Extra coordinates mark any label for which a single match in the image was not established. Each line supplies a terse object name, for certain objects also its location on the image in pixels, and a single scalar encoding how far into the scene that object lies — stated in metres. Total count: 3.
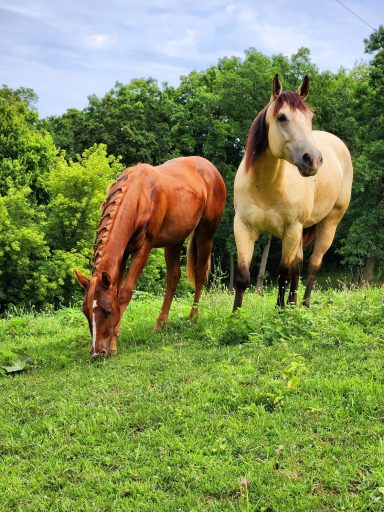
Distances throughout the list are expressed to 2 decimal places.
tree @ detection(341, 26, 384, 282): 26.41
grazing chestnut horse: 5.59
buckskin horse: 5.47
